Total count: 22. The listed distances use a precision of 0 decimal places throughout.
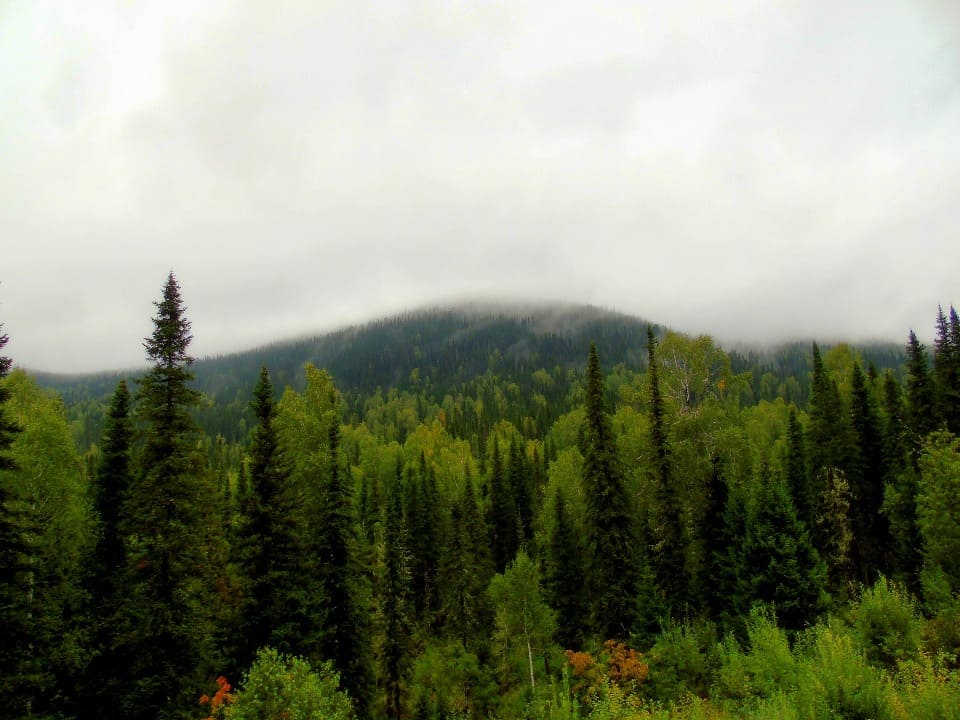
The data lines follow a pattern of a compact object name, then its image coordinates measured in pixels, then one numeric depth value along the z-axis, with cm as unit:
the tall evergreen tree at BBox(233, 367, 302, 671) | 2395
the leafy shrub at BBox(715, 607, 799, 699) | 1563
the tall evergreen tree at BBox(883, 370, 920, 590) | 3841
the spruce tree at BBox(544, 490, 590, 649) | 3966
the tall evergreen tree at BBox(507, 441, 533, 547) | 6509
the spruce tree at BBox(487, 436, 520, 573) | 6178
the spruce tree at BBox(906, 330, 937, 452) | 4065
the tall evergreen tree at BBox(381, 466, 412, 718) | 3516
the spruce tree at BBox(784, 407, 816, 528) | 3831
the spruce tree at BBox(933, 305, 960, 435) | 3797
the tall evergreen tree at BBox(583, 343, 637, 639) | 3150
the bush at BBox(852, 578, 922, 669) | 1853
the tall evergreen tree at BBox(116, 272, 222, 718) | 1964
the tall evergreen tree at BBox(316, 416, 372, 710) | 2652
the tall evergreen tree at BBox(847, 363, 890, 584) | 4400
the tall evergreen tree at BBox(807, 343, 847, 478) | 4444
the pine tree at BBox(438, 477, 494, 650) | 4303
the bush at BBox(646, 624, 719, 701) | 2544
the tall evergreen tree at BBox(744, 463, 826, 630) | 2659
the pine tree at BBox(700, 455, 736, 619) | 3288
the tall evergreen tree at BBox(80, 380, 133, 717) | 2462
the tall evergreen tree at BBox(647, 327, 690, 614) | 3164
